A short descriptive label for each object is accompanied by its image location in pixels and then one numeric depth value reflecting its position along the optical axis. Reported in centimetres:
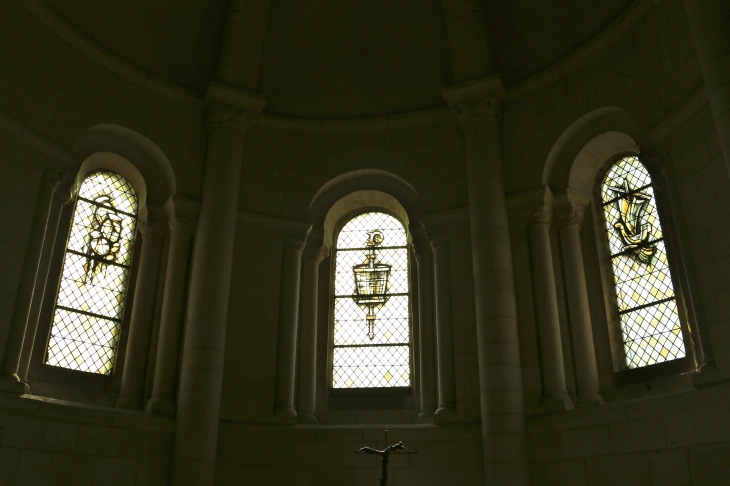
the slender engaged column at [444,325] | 1018
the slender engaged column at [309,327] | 1081
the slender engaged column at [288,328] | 1049
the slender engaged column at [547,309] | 962
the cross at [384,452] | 840
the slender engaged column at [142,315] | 1011
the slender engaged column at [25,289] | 862
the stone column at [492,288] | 924
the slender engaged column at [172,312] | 990
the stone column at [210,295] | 945
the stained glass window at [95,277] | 1015
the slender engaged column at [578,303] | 967
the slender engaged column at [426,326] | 1058
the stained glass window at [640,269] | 932
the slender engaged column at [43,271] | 923
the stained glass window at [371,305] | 1146
